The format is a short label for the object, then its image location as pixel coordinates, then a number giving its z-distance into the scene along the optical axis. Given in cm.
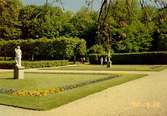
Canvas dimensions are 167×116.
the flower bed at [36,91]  909
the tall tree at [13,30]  2205
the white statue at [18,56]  1512
